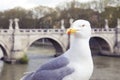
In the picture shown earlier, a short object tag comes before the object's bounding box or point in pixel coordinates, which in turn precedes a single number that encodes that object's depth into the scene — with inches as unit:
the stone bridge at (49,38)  796.0
